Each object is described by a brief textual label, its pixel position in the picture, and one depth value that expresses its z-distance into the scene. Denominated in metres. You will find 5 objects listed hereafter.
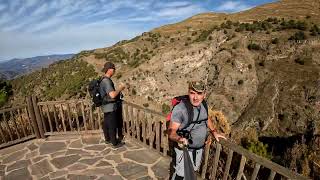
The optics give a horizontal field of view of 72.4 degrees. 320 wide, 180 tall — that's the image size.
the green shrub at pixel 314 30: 42.22
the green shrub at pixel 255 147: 5.29
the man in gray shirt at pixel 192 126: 2.58
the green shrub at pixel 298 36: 40.22
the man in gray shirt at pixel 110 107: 4.62
